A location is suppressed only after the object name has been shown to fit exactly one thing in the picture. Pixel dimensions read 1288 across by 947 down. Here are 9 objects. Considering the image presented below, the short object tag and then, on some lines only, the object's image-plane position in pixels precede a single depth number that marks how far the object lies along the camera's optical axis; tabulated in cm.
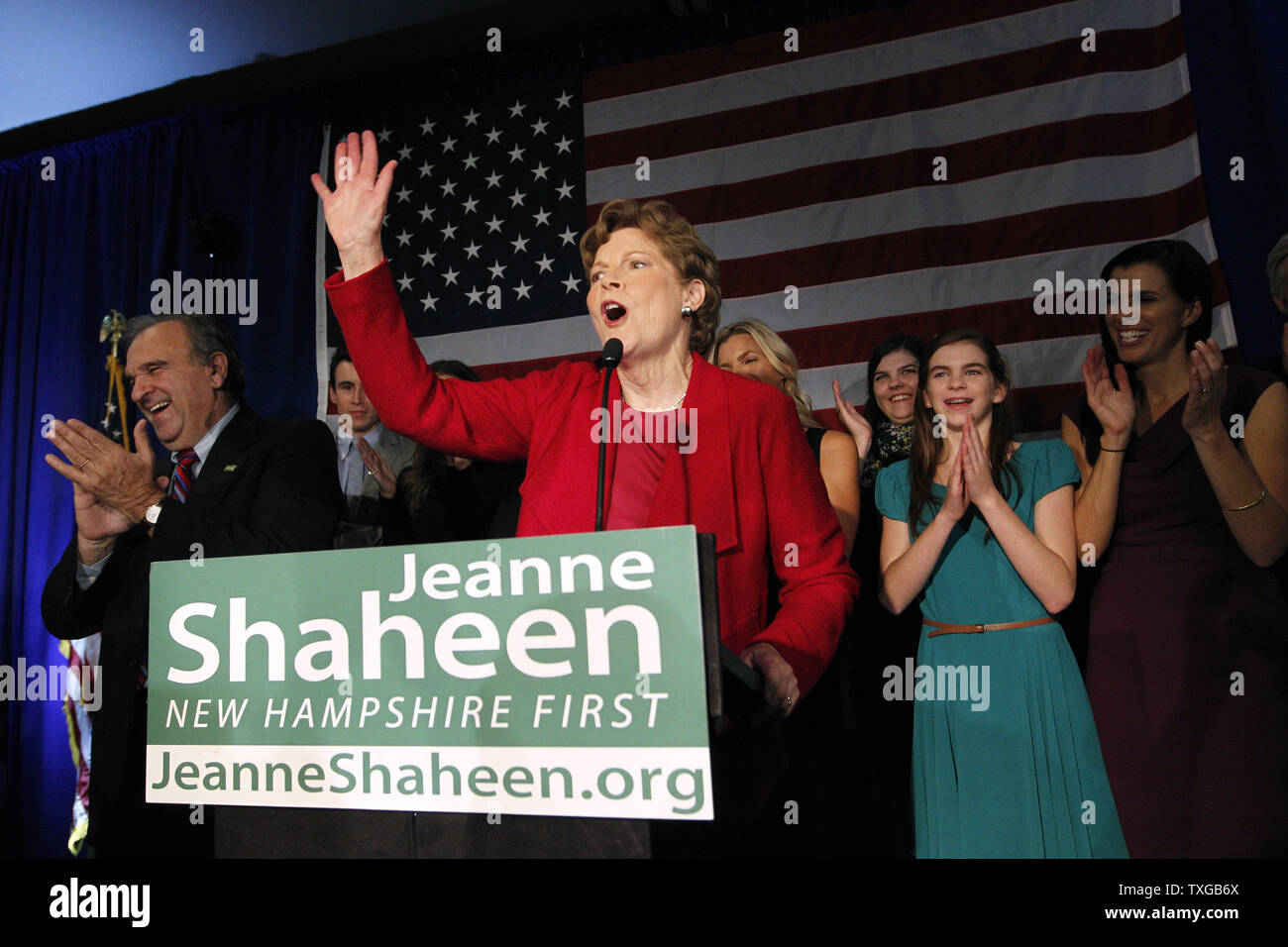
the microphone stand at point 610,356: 161
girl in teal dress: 223
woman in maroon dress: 237
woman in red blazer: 163
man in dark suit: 236
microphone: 162
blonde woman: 271
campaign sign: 111
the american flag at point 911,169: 352
